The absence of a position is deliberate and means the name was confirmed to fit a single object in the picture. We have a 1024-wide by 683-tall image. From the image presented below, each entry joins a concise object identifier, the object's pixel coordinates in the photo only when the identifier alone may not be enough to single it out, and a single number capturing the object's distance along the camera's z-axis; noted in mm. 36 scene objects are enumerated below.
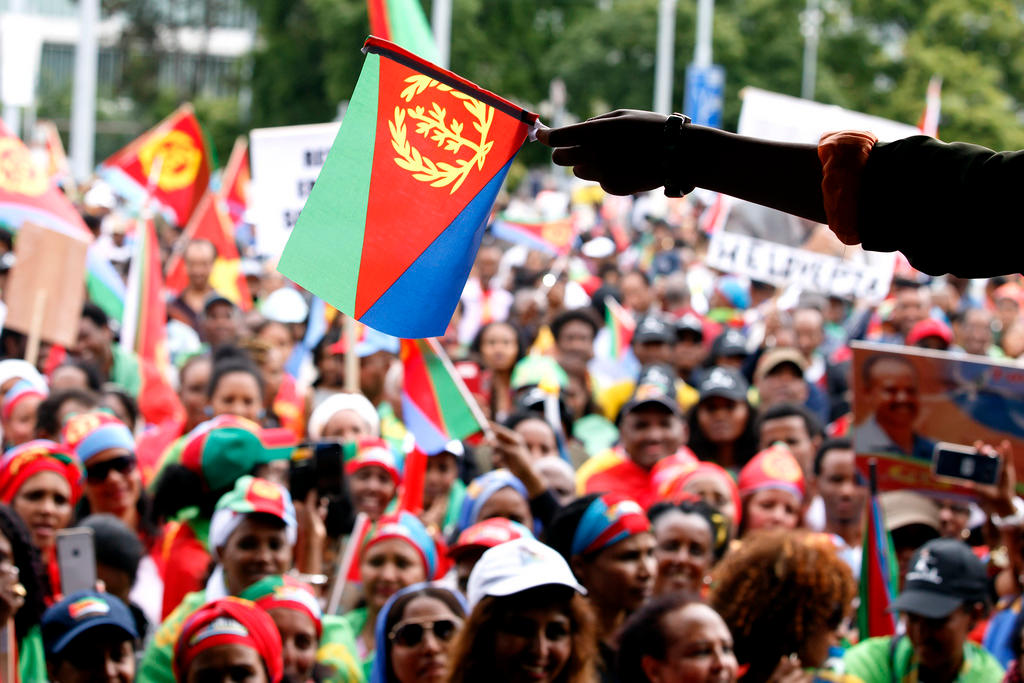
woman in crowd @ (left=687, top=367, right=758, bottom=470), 7547
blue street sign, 23359
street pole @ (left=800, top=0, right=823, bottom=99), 40406
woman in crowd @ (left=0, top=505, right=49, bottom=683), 4293
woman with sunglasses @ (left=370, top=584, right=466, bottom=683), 4535
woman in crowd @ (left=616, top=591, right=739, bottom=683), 4168
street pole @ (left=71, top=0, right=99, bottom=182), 20781
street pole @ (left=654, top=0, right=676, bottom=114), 30766
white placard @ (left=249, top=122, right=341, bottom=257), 8805
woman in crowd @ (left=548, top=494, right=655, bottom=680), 4930
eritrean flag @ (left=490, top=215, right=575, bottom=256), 13054
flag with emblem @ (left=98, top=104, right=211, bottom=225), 12828
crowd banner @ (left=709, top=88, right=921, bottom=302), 9648
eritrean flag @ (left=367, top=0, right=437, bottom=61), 6406
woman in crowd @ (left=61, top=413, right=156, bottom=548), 5957
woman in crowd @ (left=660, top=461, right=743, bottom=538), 5982
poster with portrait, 5578
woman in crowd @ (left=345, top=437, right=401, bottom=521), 6270
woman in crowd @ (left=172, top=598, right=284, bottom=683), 4234
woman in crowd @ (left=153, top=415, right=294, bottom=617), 5797
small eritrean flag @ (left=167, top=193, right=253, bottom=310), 11586
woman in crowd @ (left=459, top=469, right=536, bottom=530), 5461
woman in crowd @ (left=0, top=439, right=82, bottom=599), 5410
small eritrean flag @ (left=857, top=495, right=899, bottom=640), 5336
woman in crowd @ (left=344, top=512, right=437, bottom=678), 5398
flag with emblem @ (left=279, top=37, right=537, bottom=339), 3018
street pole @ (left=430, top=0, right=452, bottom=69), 19875
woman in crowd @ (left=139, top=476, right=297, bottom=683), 5086
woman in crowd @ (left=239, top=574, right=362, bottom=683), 4754
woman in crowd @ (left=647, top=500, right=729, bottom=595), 5379
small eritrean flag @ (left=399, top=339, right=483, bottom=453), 5750
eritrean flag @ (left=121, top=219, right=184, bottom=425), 8945
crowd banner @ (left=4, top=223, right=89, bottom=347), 7531
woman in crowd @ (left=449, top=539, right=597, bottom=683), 4051
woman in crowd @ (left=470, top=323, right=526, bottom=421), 8969
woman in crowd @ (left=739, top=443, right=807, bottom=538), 6203
